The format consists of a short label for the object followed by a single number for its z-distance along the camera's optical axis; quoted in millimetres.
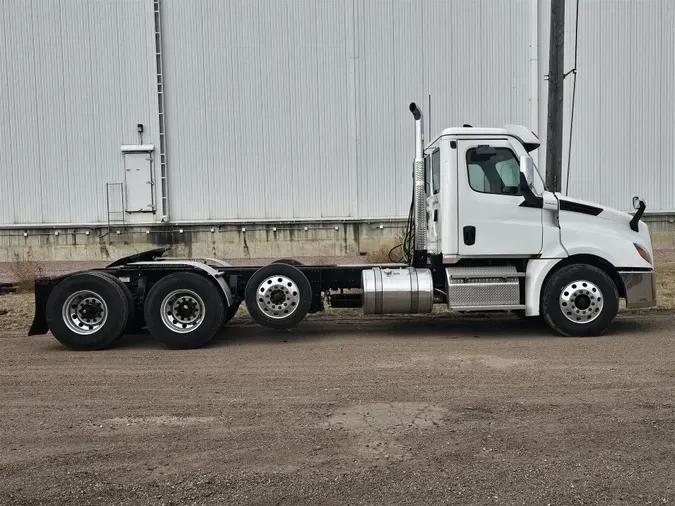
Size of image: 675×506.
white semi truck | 8461
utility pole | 12156
